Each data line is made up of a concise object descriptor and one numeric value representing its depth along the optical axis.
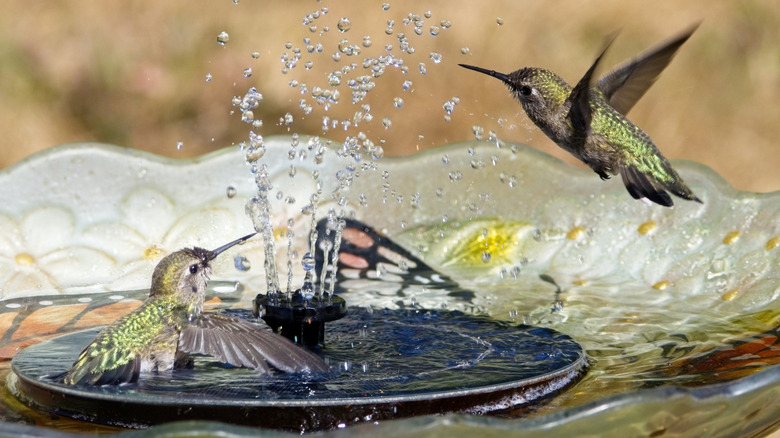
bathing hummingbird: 4.04
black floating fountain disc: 3.77
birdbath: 5.50
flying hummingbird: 4.68
